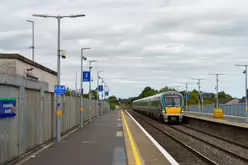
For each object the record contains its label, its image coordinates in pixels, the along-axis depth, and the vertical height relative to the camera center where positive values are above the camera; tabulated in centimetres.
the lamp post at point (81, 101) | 2845 -2
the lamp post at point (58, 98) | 1743 +13
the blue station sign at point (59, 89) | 1731 +52
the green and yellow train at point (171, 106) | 3816 -55
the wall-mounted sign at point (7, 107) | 1033 -17
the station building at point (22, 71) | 1148 +143
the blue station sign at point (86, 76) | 3288 +206
